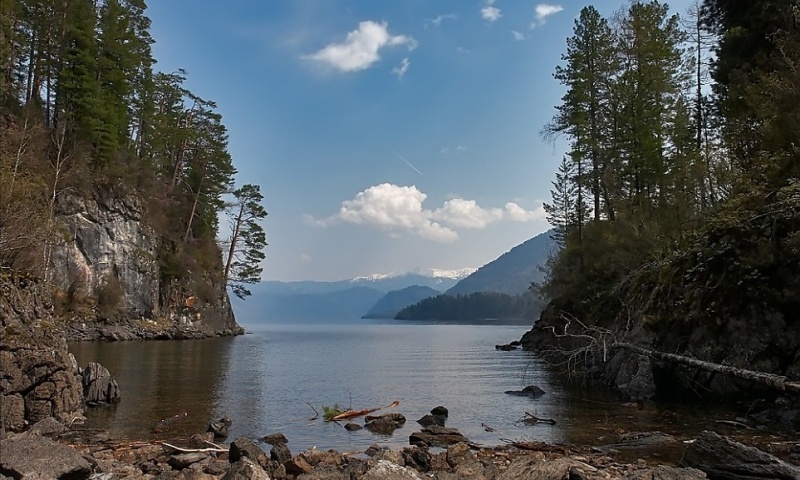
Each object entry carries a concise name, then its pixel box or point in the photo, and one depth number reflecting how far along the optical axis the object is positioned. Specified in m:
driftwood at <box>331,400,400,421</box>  17.18
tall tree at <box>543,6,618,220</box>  36.41
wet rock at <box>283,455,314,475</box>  10.15
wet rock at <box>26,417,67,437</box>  12.98
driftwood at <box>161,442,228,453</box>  11.66
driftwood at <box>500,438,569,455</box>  12.21
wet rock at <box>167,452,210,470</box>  10.50
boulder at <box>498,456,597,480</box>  7.86
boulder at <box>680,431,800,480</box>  7.86
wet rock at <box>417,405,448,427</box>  16.17
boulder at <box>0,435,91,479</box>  7.39
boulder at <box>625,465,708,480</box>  7.43
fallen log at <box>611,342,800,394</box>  11.51
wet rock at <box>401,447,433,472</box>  10.84
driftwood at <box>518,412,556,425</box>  15.96
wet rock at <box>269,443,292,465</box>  11.24
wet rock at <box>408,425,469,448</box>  13.59
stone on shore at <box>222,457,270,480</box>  7.59
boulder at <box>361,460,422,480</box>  7.40
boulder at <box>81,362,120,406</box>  17.94
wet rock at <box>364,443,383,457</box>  12.11
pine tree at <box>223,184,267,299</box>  71.25
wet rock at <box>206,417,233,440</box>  14.13
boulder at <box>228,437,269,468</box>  10.45
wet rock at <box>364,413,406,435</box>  15.38
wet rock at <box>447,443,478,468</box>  10.97
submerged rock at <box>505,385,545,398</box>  21.33
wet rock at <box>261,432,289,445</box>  13.74
